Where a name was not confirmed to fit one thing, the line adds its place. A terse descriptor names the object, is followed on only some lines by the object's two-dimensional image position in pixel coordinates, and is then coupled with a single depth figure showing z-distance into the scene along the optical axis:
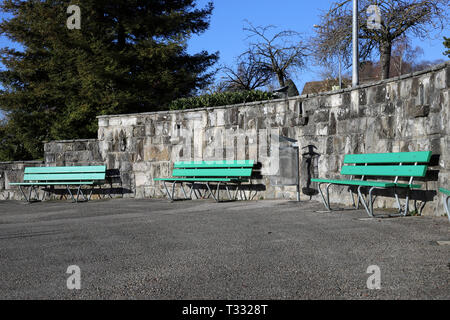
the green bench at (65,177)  12.04
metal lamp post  12.47
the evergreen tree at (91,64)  17.73
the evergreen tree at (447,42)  19.41
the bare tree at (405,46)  22.01
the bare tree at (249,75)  27.09
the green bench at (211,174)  10.25
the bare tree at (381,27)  20.53
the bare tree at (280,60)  26.58
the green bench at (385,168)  6.62
